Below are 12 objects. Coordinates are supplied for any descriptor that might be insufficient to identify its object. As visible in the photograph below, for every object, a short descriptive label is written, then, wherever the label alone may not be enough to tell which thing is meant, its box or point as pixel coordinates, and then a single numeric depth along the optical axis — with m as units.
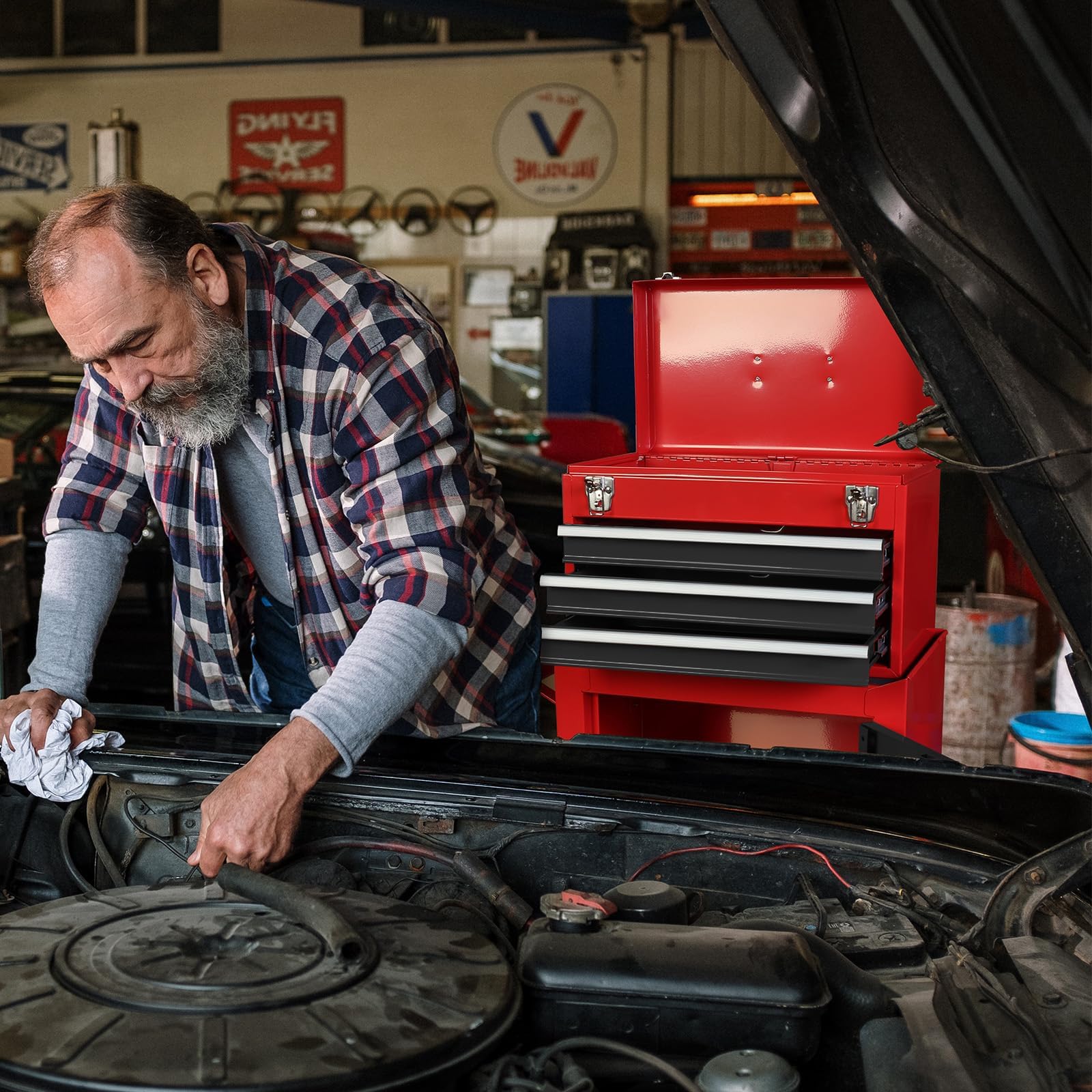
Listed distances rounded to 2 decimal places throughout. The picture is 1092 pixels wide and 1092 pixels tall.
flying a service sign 10.36
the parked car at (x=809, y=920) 0.85
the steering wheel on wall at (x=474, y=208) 10.27
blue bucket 2.61
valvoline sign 10.10
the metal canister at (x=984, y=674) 3.39
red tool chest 2.00
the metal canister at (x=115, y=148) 7.18
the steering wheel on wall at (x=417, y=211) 10.32
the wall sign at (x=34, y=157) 10.70
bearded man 1.46
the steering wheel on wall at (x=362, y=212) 10.39
